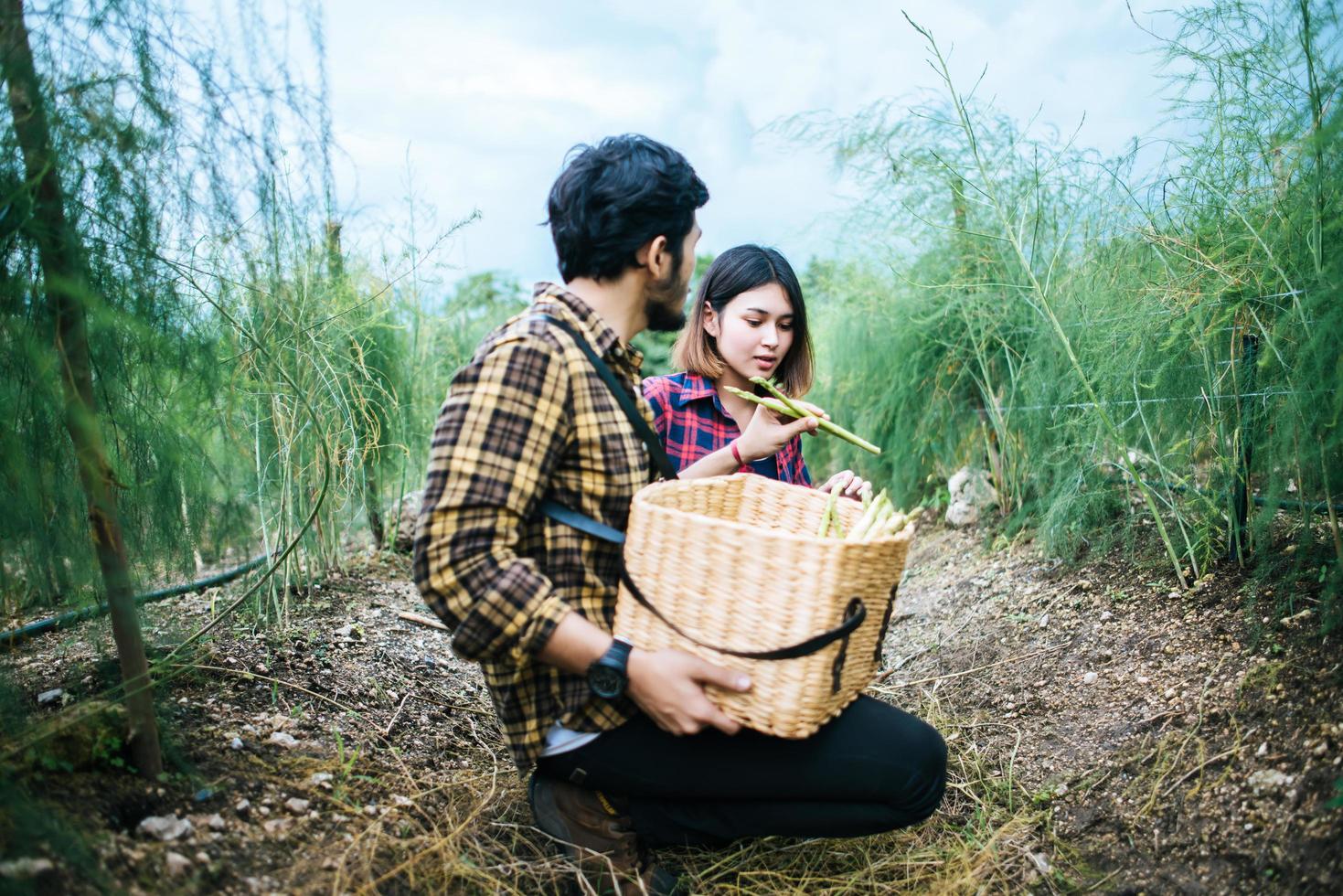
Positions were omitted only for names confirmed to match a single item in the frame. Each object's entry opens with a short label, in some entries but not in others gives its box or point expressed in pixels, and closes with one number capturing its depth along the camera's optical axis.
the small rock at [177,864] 1.37
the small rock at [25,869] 1.17
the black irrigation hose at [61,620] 2.12
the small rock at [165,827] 1.45
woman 2.61
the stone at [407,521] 4.27
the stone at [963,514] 4.59
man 1.41
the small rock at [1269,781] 1.76
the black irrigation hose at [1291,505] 2.28
